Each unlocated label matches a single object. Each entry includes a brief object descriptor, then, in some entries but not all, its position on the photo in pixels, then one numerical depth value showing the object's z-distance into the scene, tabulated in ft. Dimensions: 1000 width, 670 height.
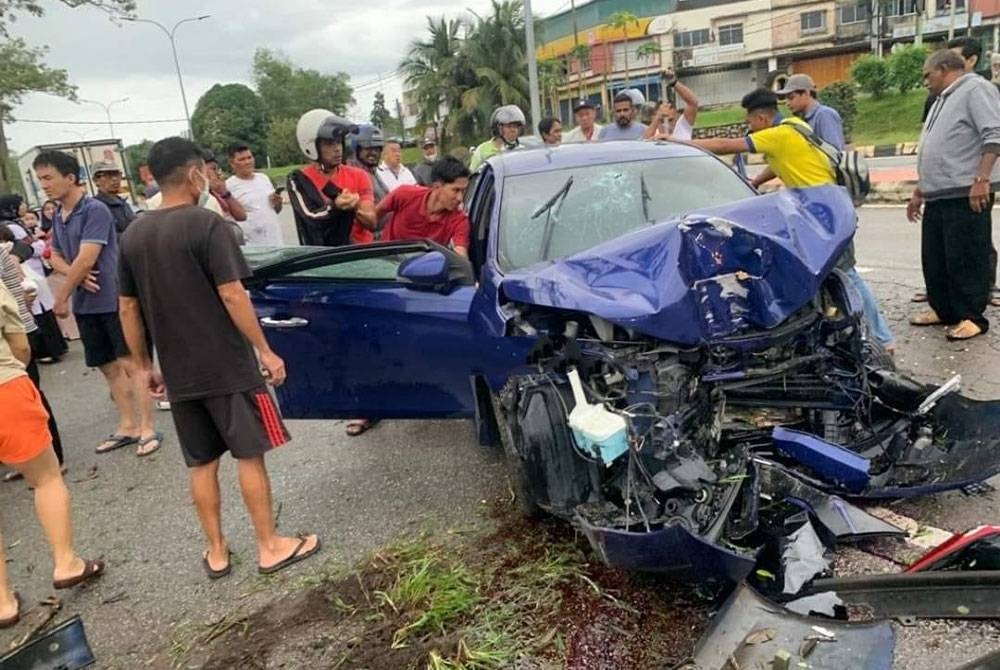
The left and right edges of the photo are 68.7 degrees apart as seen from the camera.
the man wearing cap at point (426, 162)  25.54
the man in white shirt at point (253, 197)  19.08
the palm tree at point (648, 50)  183.01
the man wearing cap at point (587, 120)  24.13
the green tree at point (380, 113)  253.65
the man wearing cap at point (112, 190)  18.30
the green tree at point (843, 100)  93.53
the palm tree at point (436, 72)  116.88
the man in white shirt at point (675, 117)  18.70
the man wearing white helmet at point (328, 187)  15.64
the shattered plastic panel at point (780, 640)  6.54
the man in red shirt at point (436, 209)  13.92
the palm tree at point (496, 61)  112.78
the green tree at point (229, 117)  221.87
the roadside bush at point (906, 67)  109.70
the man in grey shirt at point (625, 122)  22.09
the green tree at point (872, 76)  113.29
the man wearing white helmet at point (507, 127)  22.40
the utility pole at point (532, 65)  44.09
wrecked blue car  7.86
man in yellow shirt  14.05
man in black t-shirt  9.24
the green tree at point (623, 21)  176.02
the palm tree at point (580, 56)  172.14
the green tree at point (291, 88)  276.82
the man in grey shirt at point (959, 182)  14.87
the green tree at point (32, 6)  67.10
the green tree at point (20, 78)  82.07
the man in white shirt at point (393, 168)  22.30
